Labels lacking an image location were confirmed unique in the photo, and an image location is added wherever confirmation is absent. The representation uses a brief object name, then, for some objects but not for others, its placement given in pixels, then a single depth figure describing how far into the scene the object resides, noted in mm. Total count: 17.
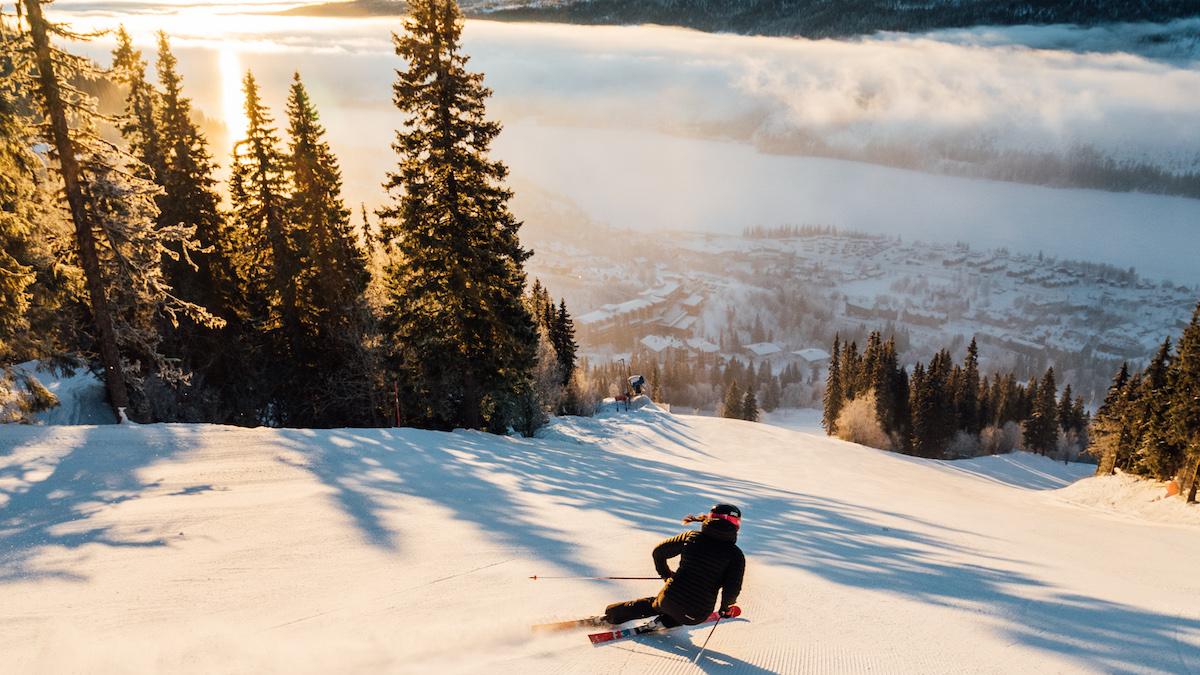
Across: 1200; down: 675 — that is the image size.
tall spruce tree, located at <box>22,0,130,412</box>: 12664
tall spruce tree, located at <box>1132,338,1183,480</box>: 30969
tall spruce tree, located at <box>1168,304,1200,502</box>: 28089
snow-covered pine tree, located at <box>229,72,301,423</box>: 25438
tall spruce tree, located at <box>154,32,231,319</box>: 25594
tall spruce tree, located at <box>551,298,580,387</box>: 56281
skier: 5629
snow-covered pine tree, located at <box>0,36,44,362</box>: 12375
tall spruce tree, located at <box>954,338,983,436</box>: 76438
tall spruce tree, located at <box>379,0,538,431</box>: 19453
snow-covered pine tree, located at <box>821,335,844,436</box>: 81312
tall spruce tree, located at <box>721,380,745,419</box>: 99438
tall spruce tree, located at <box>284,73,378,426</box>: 25906
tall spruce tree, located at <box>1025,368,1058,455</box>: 76188
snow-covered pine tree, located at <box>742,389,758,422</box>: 97750
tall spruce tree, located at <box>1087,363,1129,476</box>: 42275
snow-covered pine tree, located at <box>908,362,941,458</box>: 68375
